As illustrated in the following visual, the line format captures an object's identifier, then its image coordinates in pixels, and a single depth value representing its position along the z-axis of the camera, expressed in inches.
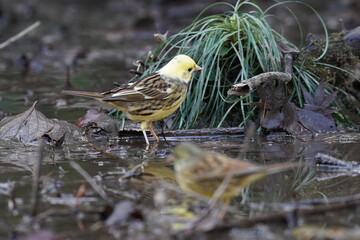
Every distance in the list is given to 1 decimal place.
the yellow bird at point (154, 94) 485.7
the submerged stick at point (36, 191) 285.6
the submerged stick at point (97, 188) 290.8
